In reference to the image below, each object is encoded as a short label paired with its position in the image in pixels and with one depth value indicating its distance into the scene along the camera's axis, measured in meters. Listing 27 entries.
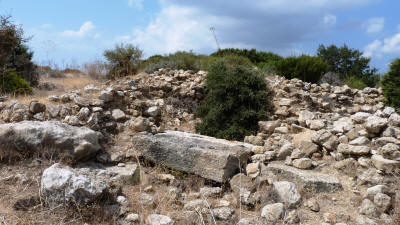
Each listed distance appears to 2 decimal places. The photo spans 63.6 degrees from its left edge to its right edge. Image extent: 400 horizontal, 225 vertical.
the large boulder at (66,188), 3.64
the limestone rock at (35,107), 6.09
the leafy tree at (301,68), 10.81
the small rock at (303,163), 5.04
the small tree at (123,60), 10.88
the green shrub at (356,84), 11.36
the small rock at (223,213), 3.82
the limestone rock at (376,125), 5.28
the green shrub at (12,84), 8.88
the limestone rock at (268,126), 6.52
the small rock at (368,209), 3.94
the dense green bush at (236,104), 6.98
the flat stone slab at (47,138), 4.90
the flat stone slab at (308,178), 4.50
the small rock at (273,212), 3.79
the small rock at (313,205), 4.07
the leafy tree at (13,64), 9.20
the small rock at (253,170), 4.80
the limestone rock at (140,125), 6.21
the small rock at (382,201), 3.99
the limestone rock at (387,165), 4.60
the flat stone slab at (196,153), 4.77
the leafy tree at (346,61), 16.02
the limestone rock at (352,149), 4.98
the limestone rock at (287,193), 4.12
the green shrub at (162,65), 10.49
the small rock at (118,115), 6.62
